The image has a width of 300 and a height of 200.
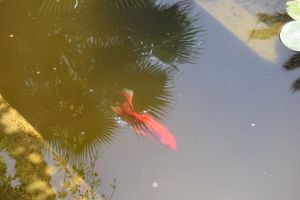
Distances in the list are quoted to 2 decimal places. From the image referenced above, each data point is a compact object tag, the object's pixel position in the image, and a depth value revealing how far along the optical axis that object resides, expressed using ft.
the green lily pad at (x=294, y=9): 7.89
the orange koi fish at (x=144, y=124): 7.15
